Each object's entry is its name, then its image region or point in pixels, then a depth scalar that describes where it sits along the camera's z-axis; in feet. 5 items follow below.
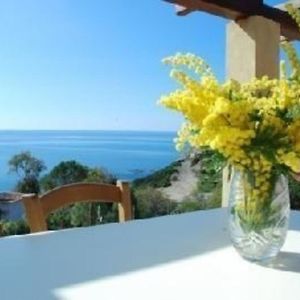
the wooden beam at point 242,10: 9.67
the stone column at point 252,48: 11.00
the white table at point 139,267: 2.90
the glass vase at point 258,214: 3.40
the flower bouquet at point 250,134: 3.20
